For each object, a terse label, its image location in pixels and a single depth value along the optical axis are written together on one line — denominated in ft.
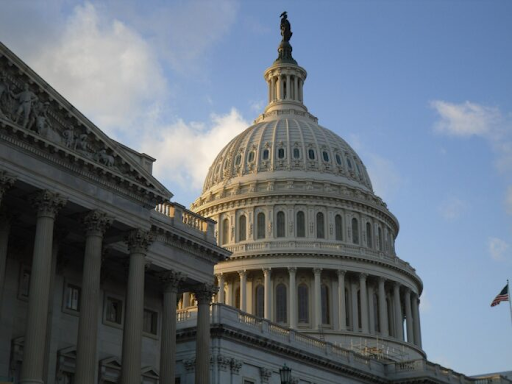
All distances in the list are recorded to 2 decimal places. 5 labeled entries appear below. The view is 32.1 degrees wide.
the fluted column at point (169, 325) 151.84
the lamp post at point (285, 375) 126.53
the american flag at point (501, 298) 270.67
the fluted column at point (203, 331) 160.35
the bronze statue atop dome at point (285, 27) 439.88
